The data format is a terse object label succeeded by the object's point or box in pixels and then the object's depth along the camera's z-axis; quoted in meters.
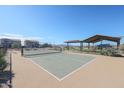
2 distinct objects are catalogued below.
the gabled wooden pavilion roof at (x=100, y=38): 8.01
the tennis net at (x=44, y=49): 10.46
